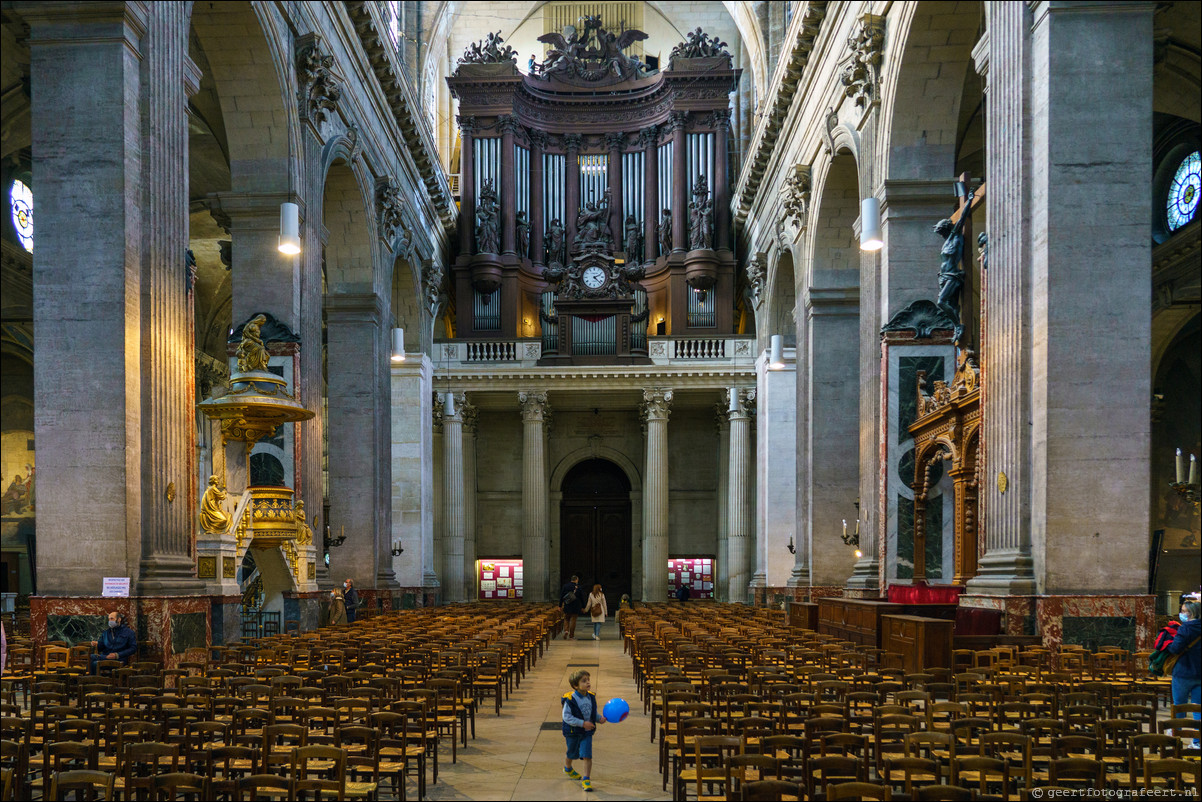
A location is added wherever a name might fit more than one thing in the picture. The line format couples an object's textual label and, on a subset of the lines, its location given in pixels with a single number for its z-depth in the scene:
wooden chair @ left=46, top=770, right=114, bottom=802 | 7.14
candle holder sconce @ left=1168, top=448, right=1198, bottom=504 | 19.05
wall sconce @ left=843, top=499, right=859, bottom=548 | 27.76
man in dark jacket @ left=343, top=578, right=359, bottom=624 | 27.94
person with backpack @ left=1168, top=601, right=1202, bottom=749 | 10.52
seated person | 14.41
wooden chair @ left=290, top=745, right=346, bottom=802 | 7.47
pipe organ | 45.44
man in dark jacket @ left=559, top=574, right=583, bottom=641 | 31.77
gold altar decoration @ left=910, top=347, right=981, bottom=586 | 18.88
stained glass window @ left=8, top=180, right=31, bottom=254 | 32.75
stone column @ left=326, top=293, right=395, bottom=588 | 30.39
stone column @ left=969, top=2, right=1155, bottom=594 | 14.95
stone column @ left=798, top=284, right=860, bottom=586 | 30.62
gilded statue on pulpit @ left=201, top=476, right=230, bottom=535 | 18.61
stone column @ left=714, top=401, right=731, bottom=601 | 47.53
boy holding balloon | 10.38
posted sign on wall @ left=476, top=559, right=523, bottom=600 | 49.12
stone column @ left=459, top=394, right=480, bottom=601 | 46.25
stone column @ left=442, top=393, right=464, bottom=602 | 44.25
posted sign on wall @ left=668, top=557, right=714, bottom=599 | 49.50
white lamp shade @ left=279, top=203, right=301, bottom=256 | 20.12
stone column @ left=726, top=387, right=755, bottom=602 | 43.66
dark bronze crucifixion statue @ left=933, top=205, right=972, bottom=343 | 19.72
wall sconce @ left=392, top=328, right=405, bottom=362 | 33.81
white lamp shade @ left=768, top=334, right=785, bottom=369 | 35.06
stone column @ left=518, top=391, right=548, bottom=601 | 44.50
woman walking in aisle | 31.13
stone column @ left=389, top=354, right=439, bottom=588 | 38.44
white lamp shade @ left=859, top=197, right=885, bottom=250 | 20.19
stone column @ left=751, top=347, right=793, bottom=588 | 36.97
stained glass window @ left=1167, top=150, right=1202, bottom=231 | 30.14
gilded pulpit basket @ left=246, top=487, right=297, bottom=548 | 21.77
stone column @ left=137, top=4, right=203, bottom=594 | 15.94
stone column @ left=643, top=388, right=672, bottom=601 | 44.12
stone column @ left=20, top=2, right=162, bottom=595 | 15.24
